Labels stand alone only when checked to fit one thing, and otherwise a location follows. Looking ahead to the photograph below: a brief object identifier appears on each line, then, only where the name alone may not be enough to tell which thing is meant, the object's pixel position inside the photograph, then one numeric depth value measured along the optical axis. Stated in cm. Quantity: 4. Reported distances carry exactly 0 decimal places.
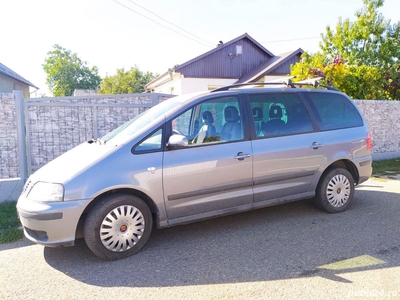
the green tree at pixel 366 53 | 1019
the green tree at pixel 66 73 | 4628
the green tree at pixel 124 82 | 4294
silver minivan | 321
